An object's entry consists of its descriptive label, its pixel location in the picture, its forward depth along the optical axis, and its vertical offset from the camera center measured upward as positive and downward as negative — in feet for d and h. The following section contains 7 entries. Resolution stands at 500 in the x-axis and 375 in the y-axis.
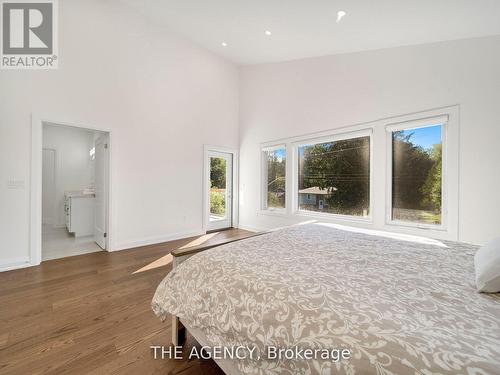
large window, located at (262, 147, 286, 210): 15.47 +0.68
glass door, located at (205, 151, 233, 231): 16.62 -0.30
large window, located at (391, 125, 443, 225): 9.45 +0.61
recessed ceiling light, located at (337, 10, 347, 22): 8.31 +6.60
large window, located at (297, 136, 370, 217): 11.71 +0.62
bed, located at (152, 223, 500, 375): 2.08 -1.44
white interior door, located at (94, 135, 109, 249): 11.94 -0.27
